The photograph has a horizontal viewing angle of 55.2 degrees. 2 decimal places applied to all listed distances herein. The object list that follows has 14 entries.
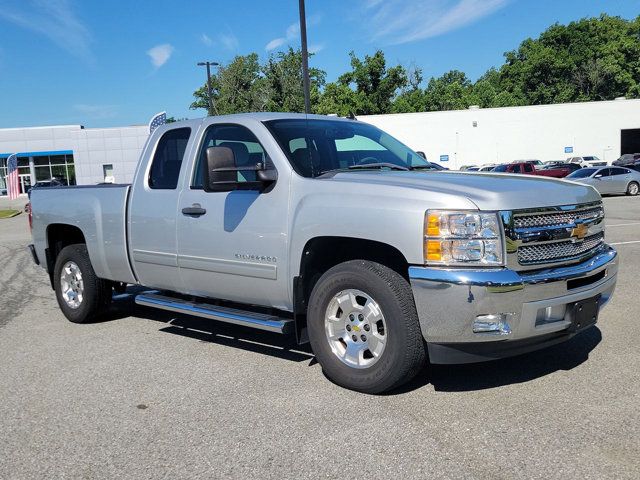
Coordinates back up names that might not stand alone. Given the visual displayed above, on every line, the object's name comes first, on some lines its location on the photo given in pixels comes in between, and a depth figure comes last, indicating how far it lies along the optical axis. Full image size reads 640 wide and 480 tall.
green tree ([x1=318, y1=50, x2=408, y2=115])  56.97
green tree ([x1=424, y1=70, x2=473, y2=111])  63.75
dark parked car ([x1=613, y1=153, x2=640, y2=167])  39.85
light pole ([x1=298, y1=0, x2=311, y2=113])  15.14
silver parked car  27.30
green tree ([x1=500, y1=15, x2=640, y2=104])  65.75
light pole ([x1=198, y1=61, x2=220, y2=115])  37.19
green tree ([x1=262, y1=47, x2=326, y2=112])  52.31
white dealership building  46.78
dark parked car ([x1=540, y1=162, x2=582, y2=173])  35.73
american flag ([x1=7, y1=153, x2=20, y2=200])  51.05
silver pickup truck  3.70
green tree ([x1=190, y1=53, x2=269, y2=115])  59.22
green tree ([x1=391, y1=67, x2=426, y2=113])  59.25
